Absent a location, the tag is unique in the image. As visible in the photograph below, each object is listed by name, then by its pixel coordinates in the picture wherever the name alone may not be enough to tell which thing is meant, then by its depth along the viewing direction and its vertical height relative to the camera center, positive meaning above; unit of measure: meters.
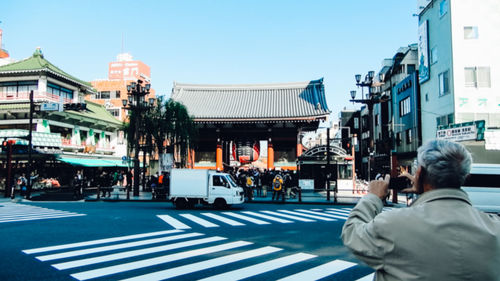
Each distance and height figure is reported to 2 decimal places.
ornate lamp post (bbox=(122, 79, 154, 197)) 22.11 +3.49
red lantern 30.45 +1.11
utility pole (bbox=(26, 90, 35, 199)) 21.98 +0.26
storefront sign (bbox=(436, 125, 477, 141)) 20.45 +1.91
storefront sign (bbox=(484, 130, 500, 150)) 21.62 +1.59
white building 22.16 +6.62
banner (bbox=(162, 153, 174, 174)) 22.95 +0.10
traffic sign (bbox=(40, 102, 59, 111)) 24.53 +4.00
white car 12.00 -0.78
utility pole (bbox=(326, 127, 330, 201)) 20.08 -0.04
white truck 16.38 -1.14
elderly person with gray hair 1.73 -0.35
